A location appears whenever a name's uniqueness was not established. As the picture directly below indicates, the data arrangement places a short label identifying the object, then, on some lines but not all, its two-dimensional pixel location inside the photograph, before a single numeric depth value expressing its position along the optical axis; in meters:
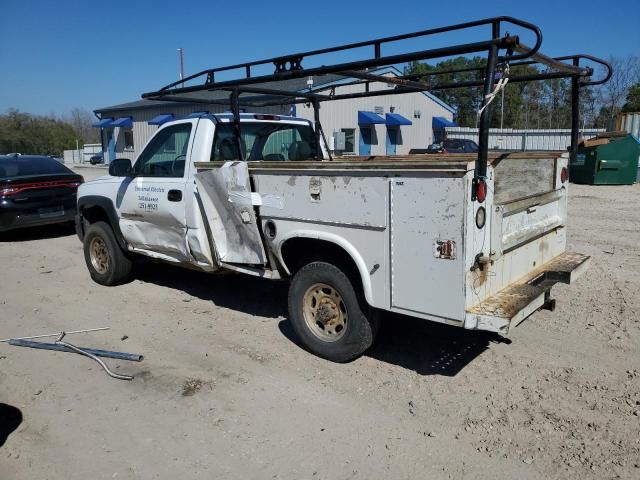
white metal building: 26.67
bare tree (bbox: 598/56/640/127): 46.84
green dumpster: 18.44
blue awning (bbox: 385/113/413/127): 29.41
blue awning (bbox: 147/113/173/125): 28.21
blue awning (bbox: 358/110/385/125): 27.76
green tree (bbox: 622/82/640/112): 43.81
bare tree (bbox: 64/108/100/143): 88.26
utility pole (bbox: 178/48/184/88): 43.88
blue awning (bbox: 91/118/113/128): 34.62
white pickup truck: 3.61
